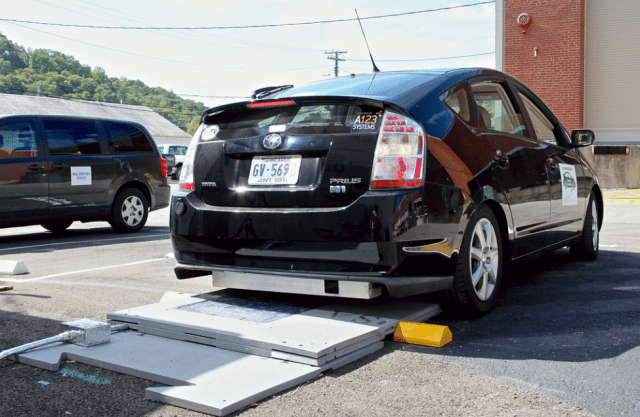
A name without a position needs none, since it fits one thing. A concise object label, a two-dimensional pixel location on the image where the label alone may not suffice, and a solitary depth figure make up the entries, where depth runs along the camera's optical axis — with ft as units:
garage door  67.67
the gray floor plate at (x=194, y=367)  8.90
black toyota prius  11.75
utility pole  206.80
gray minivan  29.91
